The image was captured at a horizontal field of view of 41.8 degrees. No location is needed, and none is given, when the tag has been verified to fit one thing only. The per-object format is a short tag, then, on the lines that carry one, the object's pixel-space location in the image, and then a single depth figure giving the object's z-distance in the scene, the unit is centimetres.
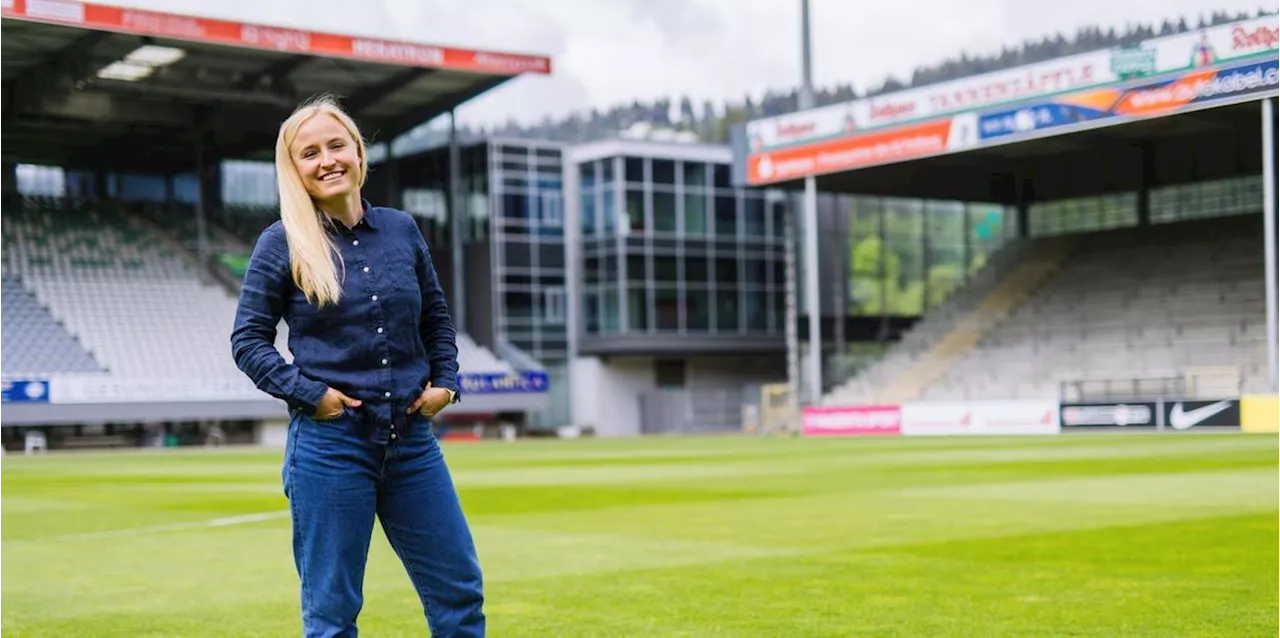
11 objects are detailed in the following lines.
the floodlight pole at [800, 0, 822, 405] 4841
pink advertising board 4412
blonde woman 488
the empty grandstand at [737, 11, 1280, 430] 3944
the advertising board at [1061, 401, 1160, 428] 3772
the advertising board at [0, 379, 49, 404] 4622
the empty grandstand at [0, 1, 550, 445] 4728
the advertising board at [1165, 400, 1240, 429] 3528
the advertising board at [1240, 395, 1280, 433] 3372
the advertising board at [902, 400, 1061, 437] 4006
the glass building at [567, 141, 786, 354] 6059
